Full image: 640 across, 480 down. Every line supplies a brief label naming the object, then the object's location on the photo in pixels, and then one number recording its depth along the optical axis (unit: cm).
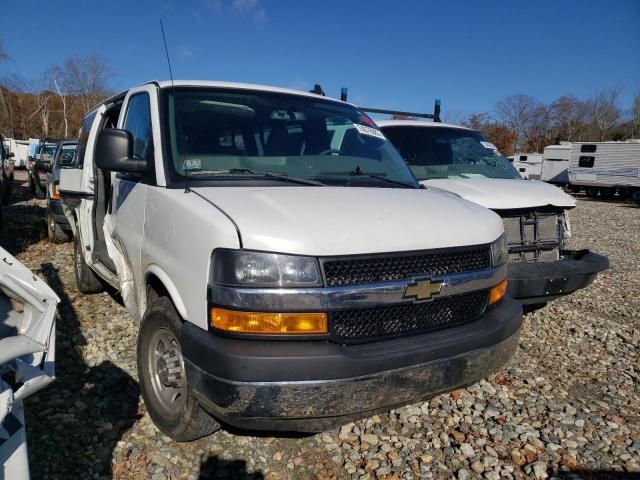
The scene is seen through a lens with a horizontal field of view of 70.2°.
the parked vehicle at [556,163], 2935
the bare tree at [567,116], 5778
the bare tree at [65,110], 4941
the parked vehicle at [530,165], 3147
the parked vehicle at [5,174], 1159
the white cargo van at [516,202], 417
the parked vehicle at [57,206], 717
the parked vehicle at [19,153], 3347
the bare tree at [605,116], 5719
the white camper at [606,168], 2453
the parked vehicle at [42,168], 1309
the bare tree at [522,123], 5875
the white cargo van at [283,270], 205
